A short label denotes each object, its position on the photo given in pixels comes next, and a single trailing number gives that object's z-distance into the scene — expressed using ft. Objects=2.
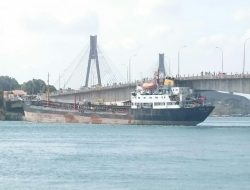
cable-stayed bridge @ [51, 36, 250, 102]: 513.86
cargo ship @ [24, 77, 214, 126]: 549.95
